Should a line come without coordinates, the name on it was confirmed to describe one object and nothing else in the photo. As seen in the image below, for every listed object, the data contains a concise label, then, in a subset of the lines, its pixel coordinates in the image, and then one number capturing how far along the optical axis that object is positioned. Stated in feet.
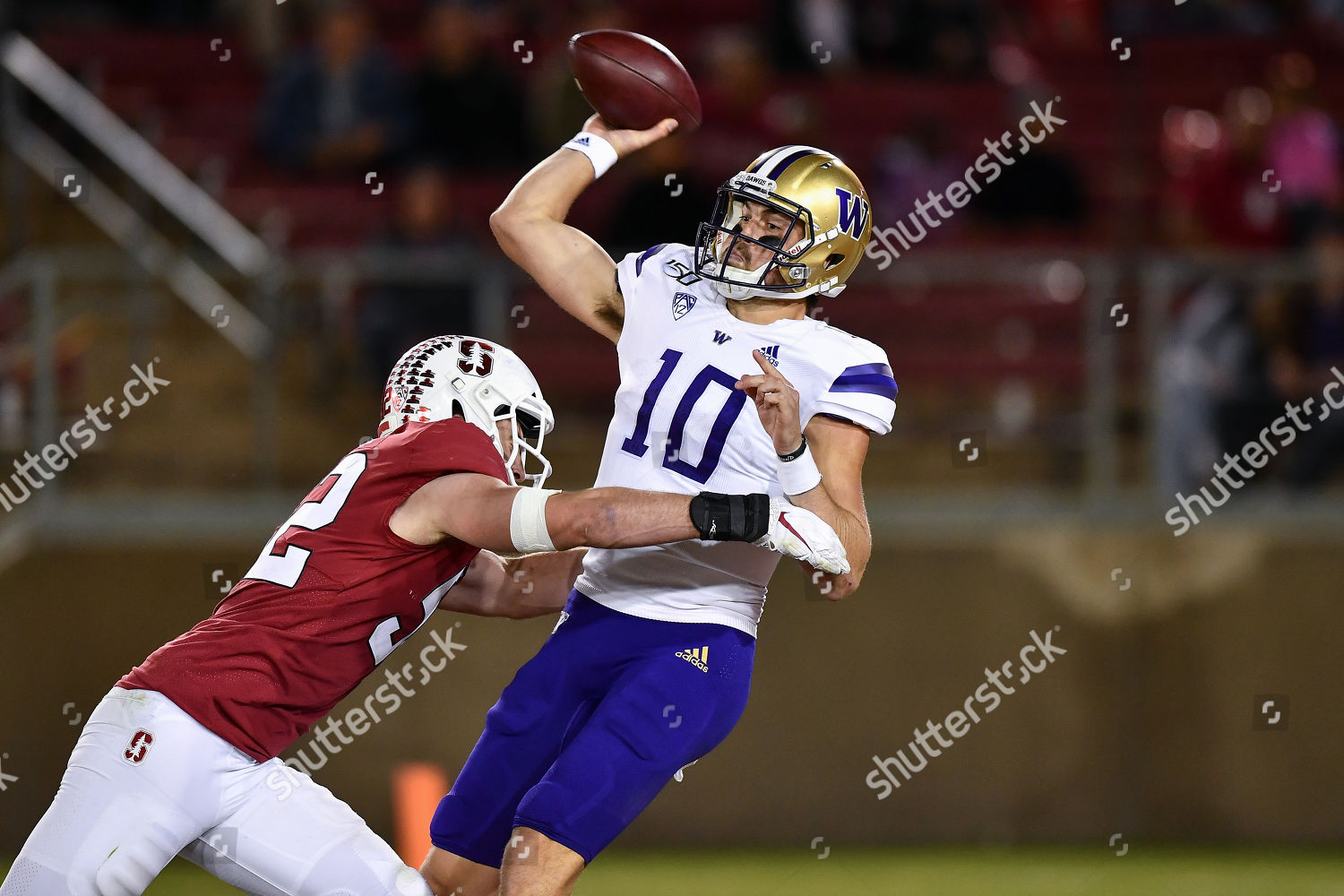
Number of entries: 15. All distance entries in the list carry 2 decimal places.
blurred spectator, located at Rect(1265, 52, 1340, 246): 60.13
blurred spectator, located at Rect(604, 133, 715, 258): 54.82
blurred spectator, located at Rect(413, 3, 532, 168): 66.18
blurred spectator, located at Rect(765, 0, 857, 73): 76.07
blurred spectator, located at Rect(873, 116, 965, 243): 63.57
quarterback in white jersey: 27.35
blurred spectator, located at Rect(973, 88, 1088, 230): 65.05
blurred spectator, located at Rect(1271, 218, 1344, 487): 51.42
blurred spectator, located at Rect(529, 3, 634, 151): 63.87
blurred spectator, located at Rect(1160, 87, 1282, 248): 61.36
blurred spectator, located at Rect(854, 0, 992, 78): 76.59
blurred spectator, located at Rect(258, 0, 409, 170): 65.72
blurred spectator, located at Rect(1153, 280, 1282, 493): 51.62
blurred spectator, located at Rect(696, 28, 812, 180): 66.08
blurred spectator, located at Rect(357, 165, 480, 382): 50.34
